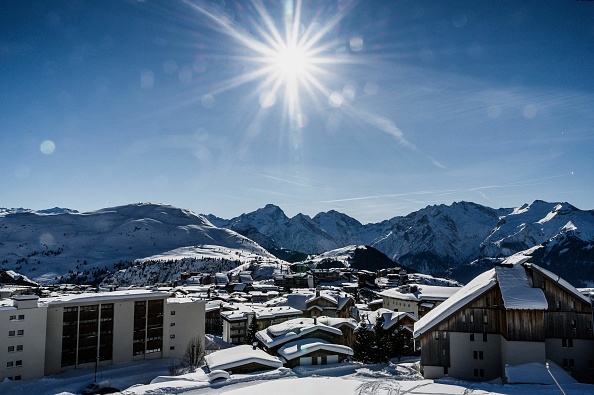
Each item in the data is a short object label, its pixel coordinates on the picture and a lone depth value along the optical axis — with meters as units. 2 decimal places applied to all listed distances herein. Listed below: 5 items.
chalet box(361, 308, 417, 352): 53.81
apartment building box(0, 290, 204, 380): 44.66
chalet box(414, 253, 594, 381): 29.05
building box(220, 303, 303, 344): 63.56
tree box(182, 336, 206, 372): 50.45
